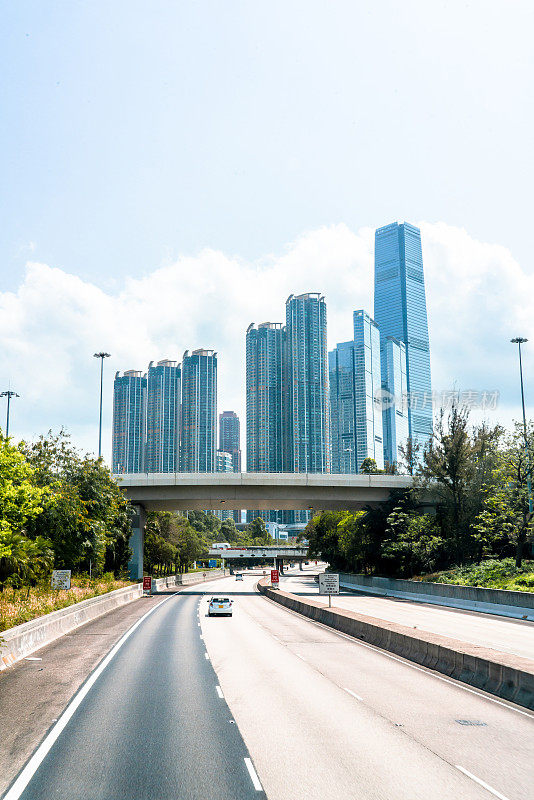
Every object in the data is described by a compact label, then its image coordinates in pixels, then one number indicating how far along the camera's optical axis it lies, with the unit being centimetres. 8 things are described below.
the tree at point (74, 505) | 4925
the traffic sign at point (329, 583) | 4012
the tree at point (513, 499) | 4934
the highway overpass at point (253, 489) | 6438
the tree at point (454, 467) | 6231
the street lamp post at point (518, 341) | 6075
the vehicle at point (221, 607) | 4153
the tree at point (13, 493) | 2612
